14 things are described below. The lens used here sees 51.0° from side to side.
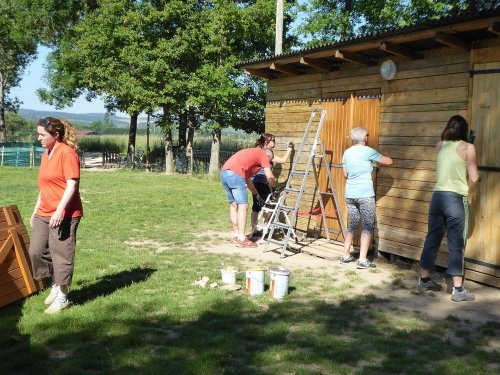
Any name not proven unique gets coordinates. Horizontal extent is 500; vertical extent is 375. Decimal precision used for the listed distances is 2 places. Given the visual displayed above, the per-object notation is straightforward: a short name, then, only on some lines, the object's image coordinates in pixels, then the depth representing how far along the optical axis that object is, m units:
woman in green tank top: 5.68
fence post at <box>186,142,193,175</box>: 26.01
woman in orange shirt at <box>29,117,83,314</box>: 4.88
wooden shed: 6.27
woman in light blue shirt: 7.10
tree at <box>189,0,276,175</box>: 24.48
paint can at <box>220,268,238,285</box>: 6.16
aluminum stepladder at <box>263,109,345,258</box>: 8.23
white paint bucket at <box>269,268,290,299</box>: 5.73
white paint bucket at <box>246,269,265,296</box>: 5.83
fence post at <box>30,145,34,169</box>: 27.73
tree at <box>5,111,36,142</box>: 67.25
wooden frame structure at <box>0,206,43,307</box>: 5.28
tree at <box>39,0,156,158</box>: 25.33
